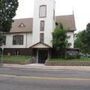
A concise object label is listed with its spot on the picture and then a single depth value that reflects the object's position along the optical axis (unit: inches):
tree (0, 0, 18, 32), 728.5
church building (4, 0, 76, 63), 740.9
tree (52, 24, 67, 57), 687.6
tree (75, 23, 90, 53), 1136.2
